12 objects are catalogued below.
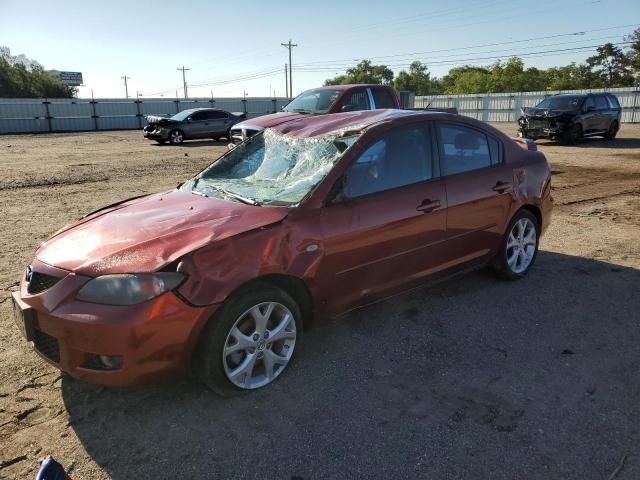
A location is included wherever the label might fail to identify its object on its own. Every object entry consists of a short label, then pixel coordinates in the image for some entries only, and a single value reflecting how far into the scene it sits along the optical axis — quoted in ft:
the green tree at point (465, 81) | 313.53
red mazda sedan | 8.85
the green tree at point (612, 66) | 214.48
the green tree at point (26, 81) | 190.70
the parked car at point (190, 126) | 69.26
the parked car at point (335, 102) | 35.22
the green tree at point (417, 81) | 404.36
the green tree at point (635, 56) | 194.49
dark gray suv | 56.59
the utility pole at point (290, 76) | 241.35
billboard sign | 281.95
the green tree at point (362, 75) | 404.16
